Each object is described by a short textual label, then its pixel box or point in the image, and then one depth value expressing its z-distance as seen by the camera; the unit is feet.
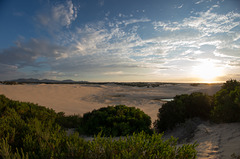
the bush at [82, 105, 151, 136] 18.01
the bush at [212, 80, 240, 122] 15.92
